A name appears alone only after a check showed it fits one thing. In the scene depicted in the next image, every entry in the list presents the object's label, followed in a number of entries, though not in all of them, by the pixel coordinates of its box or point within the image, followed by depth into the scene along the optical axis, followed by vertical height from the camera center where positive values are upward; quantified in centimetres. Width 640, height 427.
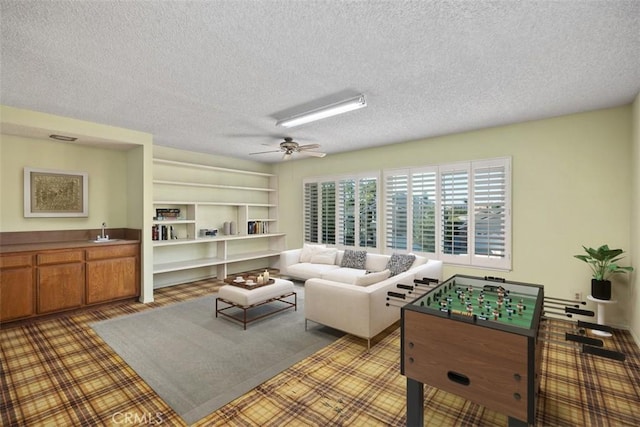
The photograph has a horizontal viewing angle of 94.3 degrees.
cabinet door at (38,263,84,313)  381 -100
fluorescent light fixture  317 +119
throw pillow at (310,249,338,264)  568 -84
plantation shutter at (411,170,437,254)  493 +5
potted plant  331 -58
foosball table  151 -79
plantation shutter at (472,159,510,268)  427 +2
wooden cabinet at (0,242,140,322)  359 -90
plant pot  334 -84
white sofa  307 -98
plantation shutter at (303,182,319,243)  667 +3
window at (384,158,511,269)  432 +3
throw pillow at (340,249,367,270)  522 -82
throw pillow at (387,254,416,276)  449 -76
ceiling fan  458 +101
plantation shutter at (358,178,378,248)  568 +3
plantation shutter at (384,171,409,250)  528 +7
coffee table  373 -109
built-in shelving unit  563 -16
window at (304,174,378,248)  576 +5
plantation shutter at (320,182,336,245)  634 +1
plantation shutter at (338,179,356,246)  602 +1
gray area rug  239 -142
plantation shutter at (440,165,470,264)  460 +3
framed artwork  422 +28
